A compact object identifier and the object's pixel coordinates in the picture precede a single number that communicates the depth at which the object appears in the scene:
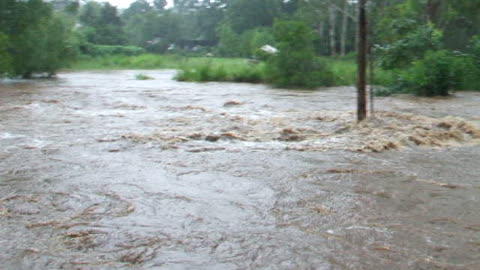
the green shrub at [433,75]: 16.12
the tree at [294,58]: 19.64
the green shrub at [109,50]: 46.75
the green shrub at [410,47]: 17.86
